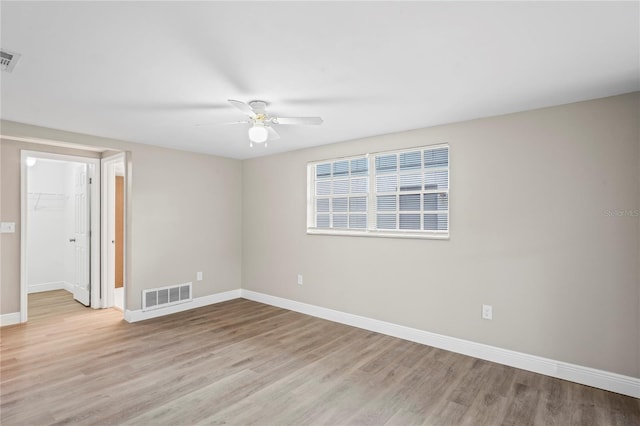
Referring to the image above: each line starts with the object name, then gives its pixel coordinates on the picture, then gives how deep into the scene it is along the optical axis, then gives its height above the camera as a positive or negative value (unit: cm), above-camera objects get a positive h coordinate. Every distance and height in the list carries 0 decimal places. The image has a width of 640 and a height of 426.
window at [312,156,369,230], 413 +29
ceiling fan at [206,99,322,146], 262 +80
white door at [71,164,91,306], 482 -33
